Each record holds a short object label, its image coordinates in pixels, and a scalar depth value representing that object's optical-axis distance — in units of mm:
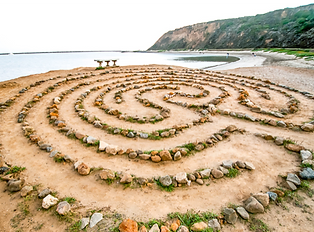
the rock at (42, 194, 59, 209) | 3871
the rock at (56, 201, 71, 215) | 3699
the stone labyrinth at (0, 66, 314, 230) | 4344
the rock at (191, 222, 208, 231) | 3414
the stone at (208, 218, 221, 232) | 3451
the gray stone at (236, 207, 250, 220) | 3645
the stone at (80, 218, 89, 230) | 3461
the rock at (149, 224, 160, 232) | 3373
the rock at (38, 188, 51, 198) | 4172
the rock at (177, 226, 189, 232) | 3354
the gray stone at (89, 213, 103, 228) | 3496
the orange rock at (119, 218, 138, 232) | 3344
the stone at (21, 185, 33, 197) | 4227
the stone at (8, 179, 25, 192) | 4367
